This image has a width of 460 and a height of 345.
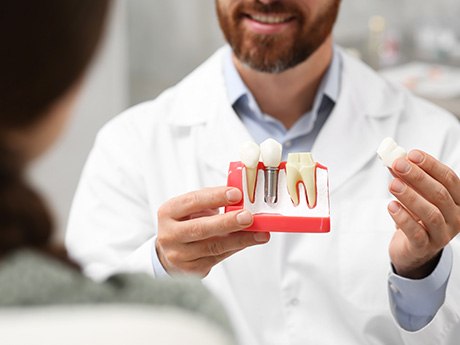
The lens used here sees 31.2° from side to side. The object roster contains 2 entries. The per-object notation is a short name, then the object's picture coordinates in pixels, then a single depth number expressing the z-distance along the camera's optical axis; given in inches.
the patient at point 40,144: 20.9
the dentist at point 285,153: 46.6
